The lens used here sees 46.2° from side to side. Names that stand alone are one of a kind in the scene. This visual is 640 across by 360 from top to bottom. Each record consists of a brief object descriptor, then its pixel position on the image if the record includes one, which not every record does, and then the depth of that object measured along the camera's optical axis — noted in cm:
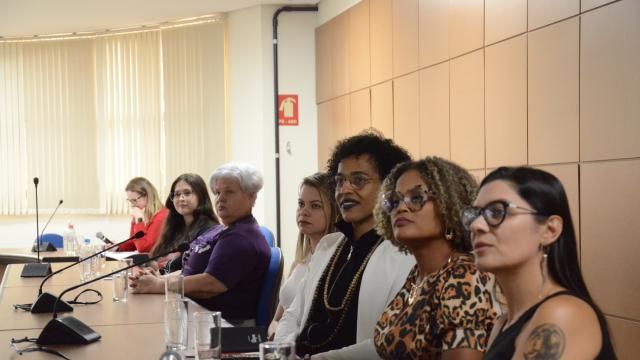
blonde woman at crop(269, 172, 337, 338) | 350
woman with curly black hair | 257
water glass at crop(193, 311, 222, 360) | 208
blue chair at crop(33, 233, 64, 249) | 764
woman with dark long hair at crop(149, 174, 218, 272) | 489
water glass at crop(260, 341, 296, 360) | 164
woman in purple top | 369
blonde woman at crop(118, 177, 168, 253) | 684
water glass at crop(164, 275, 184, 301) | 282
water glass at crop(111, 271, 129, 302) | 351
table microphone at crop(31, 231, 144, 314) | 320
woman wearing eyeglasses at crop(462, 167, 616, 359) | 165
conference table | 242
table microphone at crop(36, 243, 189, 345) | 251
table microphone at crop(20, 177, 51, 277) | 458
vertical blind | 862
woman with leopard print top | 194
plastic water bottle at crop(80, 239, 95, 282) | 433
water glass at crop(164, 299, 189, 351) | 236
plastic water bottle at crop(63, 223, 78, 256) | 653
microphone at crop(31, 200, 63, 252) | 678
